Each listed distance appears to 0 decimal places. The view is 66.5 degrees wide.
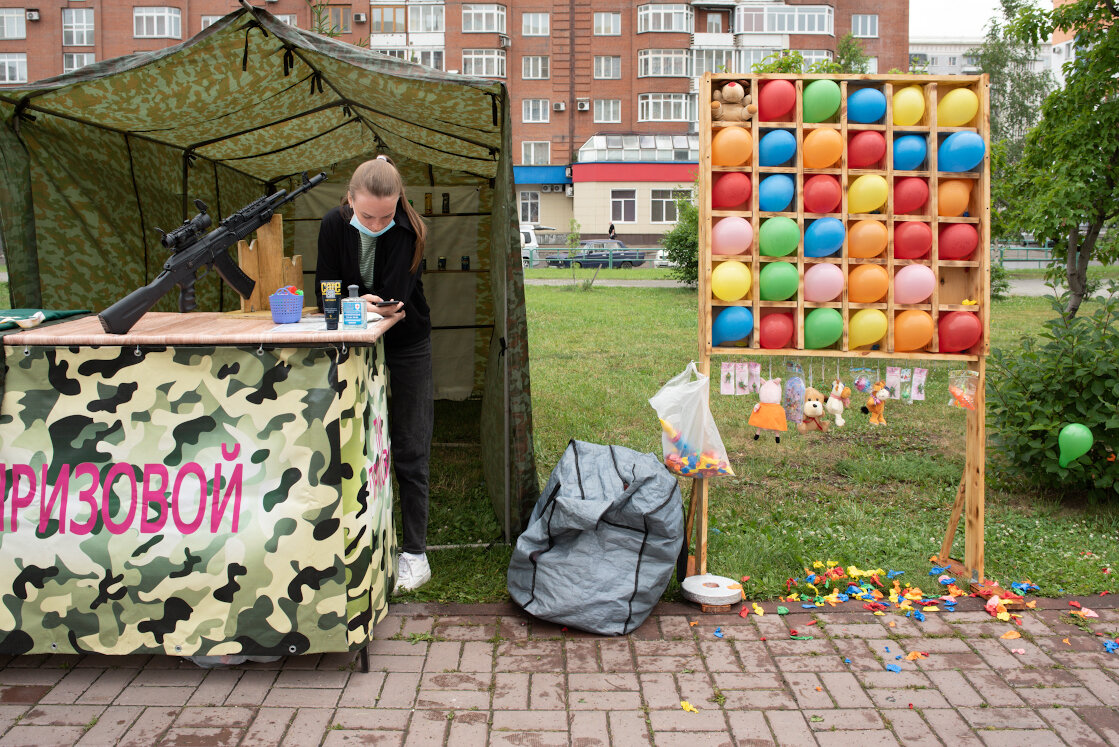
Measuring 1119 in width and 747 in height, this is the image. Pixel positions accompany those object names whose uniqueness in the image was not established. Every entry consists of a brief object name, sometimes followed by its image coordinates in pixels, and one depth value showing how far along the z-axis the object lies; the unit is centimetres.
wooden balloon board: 387
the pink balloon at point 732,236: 385
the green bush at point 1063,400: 488
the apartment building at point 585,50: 3772
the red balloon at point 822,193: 388
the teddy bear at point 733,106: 383
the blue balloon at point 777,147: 384
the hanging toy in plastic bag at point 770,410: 401
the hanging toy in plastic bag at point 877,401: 417
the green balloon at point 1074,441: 446
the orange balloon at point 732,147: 379
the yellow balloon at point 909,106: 390
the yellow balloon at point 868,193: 387
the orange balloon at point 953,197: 393
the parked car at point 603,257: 2791
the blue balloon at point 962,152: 382
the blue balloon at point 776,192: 388
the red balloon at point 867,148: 388
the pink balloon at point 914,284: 389
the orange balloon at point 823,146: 383
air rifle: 316
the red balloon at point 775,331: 393
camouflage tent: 385
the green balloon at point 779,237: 387
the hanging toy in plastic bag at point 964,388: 397
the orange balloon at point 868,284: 391
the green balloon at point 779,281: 389
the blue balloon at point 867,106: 389
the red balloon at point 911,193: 392
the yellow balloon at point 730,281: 385
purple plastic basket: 346
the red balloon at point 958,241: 394
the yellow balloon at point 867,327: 392
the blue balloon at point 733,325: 390
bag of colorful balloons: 386
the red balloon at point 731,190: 387
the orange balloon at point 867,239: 389
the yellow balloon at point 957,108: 387
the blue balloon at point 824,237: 387
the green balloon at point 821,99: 383
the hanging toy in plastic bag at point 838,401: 418
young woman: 359
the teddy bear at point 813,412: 406
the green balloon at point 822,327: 390
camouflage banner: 313
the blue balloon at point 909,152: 390
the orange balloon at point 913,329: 393
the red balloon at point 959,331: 392
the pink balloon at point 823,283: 390
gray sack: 361
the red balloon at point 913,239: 391
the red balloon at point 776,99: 383
